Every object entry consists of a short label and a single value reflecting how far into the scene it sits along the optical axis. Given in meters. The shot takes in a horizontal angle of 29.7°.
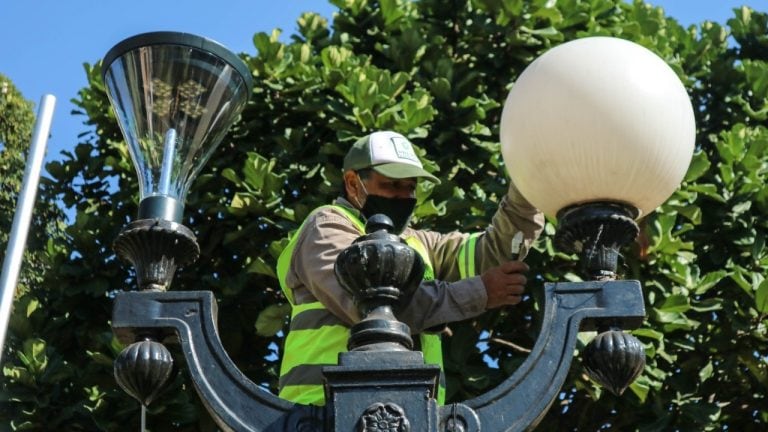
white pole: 3.52
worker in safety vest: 3.74
